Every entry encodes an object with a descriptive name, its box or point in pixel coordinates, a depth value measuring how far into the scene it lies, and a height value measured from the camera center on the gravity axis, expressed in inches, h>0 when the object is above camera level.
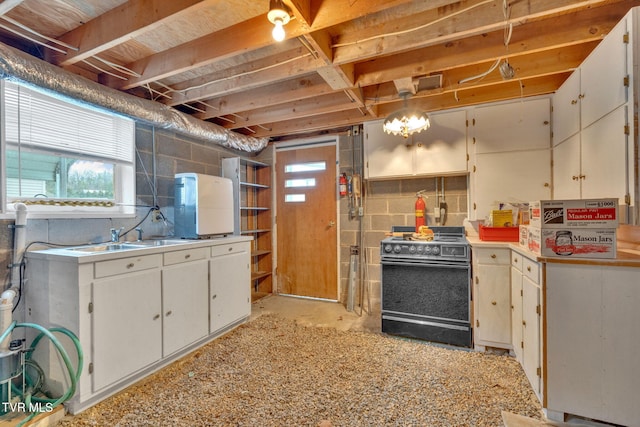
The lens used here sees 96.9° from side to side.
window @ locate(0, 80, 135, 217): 75.8 +18.0
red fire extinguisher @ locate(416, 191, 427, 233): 122.9 +0.5
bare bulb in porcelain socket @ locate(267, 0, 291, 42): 51.3 +36.5
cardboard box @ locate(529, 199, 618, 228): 59.0 -0.2
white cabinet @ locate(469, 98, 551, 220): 100.7 +21.7
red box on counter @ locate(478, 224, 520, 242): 93.6 -7.1
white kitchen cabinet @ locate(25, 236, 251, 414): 66.7 -24.8
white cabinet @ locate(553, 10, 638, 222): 58.8 +22.0
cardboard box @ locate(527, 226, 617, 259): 59.3 -6.5
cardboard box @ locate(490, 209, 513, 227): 95.3 -1.8
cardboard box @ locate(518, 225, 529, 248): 77.8 -6.6
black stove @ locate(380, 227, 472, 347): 95.8 -26.8
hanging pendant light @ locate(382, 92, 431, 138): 96.3 +32.0
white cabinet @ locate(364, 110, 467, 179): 112.1 +26.6
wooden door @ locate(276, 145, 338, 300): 148.5 -4.3
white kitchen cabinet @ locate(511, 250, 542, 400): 67.2 -27.4
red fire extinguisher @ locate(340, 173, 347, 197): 140.9 +14.7
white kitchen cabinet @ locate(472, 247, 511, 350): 89.9 -27.3
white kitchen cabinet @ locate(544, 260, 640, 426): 56.9 -27.1
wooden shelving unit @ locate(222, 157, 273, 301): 155.2 -3.1
